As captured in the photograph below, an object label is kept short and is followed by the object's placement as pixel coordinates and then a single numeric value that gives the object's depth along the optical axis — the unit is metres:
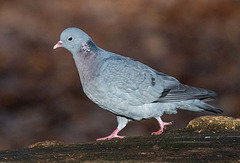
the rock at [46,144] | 10.20
